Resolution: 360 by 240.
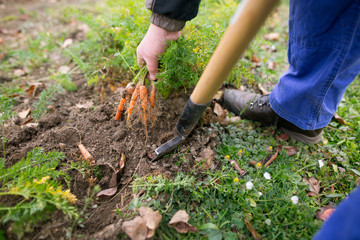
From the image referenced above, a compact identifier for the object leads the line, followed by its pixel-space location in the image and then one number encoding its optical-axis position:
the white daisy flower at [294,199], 0.56
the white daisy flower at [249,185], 0.57
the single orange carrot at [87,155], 0.59
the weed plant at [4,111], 0.59
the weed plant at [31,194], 0.48
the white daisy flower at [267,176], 0.59
